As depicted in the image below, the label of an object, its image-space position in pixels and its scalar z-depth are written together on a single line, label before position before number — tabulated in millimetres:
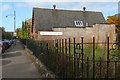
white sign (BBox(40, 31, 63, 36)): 17758
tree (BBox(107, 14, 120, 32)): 19773
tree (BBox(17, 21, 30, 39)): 22449
